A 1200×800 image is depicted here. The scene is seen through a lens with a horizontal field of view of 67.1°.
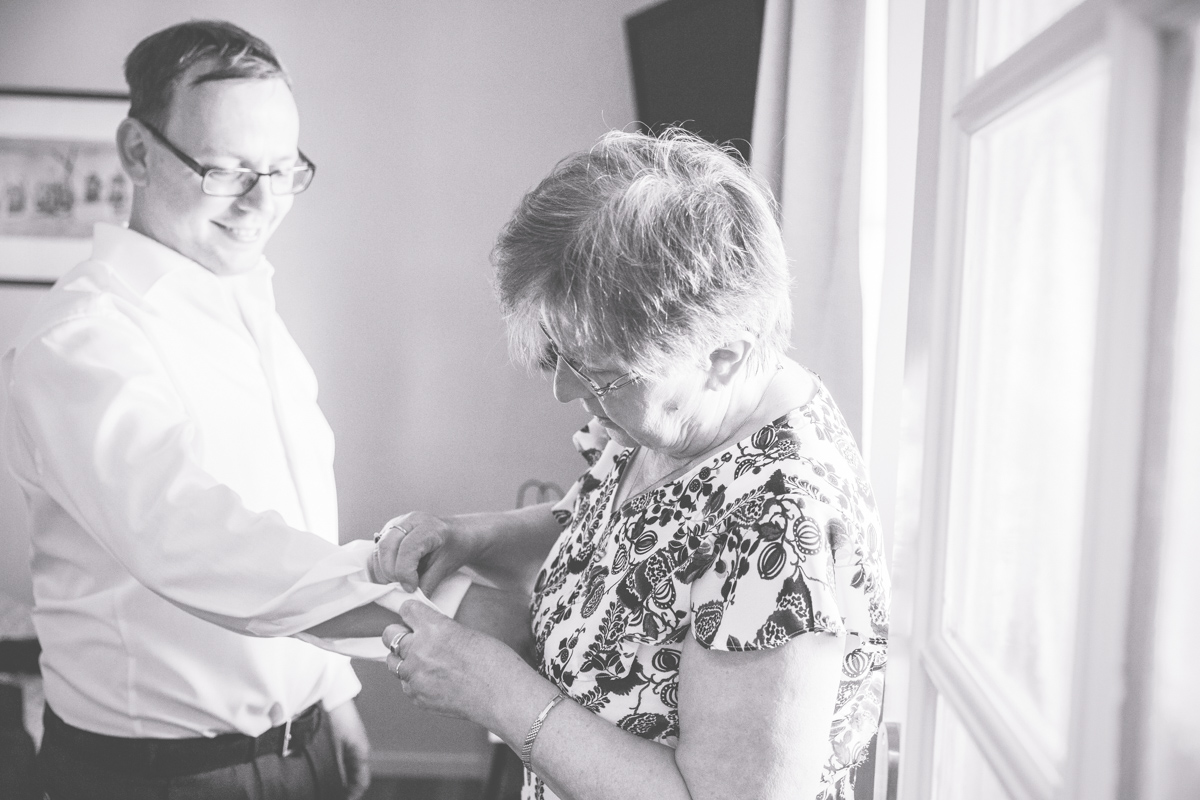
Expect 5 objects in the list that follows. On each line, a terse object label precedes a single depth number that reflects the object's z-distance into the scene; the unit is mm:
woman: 839
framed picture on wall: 2998
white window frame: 517
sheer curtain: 1645
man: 1170
